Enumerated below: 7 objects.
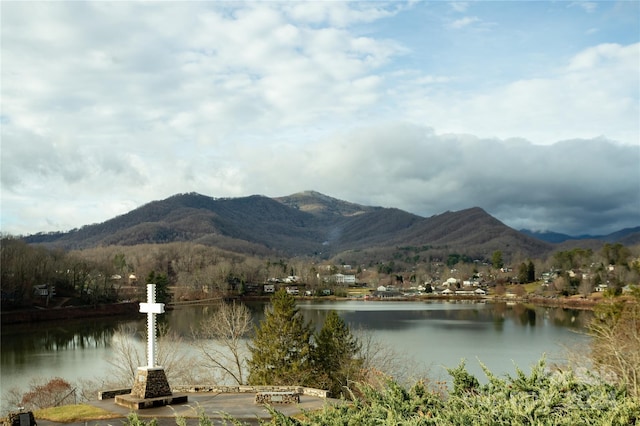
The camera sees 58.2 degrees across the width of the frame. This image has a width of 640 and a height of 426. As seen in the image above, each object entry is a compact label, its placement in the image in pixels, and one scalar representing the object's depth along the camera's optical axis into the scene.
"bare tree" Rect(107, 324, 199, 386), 34.75
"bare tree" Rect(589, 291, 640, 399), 26.47
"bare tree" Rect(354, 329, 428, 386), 34.09
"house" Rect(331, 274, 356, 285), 176.07
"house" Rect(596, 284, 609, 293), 116.34
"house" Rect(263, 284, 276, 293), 145.75
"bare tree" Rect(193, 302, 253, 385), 33.81
